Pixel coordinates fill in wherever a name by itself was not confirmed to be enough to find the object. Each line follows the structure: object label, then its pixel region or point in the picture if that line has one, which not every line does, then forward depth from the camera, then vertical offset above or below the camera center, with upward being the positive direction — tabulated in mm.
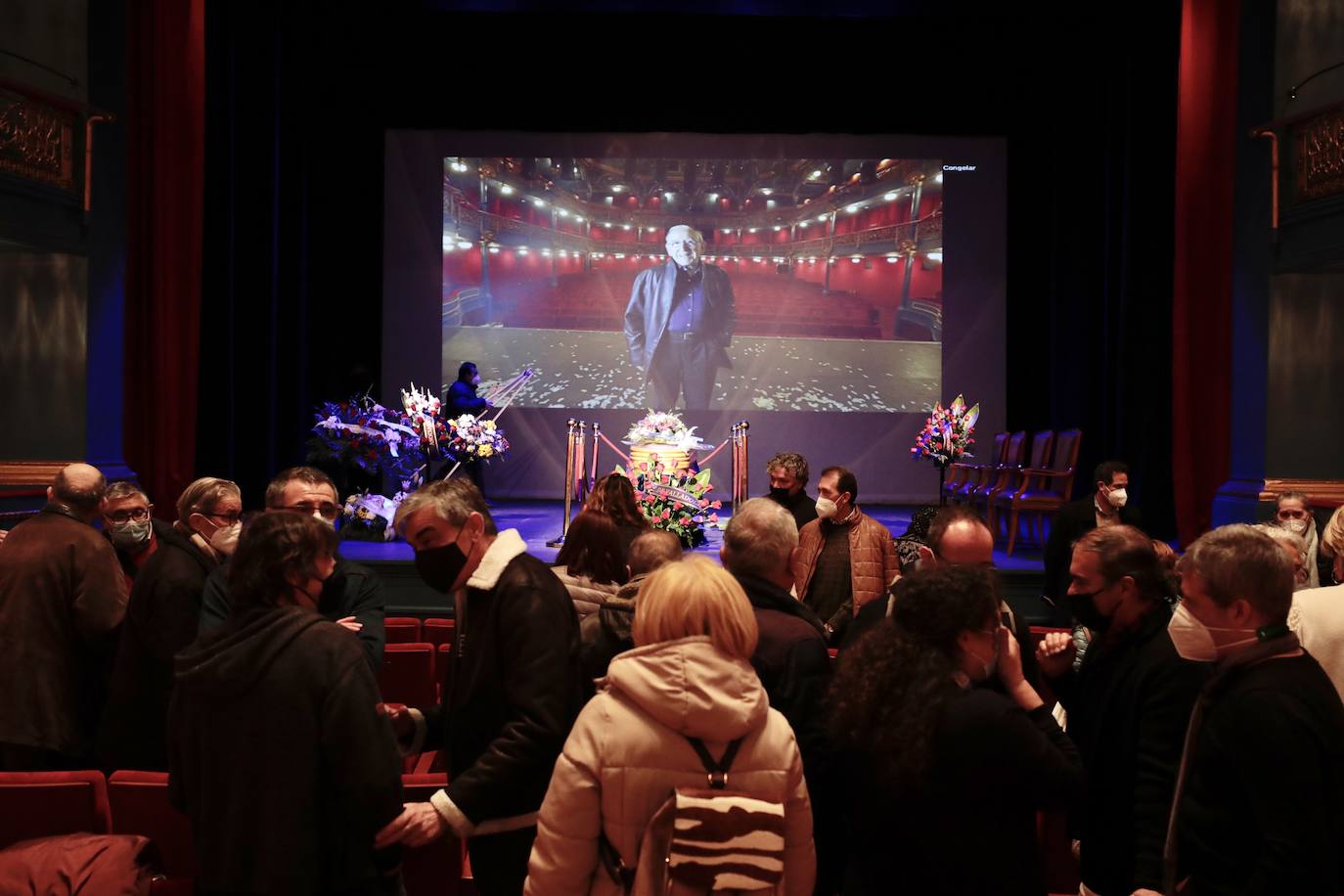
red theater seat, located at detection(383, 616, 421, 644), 4969 -808
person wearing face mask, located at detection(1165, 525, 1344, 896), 1861 -468
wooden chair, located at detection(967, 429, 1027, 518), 9695 -259
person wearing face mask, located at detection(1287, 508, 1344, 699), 2736 -398
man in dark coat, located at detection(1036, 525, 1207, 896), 2195 -501
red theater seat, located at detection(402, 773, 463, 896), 2674 -965
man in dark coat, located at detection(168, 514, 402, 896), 2049 -538
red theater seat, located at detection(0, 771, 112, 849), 2539 -804
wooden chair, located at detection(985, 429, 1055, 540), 9484 -228
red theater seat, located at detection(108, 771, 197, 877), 2604 -837
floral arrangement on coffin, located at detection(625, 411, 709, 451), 8922 +59
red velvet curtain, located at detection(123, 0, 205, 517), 8195 +1493
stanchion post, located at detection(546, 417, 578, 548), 8906 -300
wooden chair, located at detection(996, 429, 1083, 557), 8992 -347
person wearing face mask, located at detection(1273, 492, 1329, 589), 4742 -275
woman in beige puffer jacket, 1891 -476
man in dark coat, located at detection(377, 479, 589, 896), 2258 -481
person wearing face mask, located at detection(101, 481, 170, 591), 3764 -292
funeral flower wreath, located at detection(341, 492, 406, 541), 9258 -625
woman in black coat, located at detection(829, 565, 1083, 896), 1932 -507
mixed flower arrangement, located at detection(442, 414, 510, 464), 8984 -14
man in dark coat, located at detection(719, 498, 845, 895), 2371 -427
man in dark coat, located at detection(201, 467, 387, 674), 2842 -385
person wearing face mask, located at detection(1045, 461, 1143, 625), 5508 -320
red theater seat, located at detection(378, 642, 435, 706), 4141 -834
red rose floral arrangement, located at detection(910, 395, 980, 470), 9883 +90
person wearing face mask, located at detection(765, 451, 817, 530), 5207 -181
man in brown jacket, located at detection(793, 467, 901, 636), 4453 -434
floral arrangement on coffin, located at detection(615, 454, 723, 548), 8320 -407
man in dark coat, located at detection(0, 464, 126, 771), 3344 -553
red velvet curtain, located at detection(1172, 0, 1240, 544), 7949 +1307
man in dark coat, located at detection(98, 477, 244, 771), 2984 -476
